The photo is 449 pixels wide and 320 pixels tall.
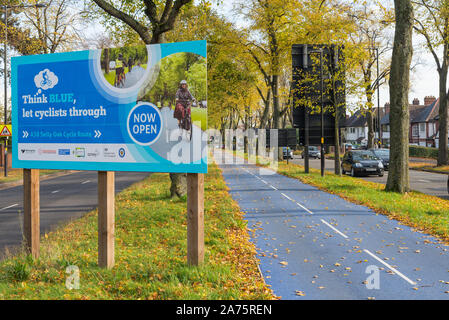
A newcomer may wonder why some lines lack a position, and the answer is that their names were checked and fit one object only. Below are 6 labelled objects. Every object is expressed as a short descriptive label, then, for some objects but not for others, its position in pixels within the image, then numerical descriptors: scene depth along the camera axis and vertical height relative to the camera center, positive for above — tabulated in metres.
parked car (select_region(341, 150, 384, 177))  25.86 -0.99
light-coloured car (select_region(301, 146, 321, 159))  57.47 -0.66
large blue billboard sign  6.75 +0.69
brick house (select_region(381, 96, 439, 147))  70.00 +4.30
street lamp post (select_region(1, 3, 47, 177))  26.90 +5.15
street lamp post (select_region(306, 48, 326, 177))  24.27 +3.33
